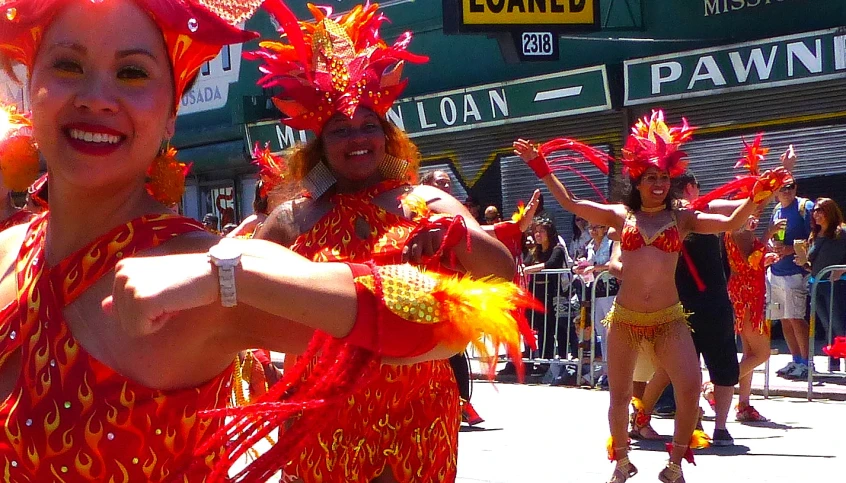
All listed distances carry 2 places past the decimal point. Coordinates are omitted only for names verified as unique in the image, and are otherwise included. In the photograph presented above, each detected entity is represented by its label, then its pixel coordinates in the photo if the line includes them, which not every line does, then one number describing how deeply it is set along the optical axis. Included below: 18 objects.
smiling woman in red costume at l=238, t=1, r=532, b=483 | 3.90
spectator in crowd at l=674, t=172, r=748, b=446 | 8.73
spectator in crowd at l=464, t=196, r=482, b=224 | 15.22
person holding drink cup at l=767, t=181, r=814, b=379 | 11.64
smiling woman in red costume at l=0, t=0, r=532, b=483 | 2.08
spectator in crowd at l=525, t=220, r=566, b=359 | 12.64
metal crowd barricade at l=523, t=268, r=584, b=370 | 12.40
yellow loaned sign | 15.02
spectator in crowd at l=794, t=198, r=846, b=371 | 11.55
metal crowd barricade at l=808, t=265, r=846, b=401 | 10.81
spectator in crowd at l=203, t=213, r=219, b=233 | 17.41
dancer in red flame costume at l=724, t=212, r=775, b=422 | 9.86
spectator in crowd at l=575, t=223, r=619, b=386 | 11.82
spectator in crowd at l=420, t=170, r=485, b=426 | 8.02
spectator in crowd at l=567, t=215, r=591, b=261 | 13.23
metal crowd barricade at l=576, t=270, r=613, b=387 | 12.11
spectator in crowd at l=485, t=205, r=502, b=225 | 13.53
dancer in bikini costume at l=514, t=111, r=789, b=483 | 7.25
